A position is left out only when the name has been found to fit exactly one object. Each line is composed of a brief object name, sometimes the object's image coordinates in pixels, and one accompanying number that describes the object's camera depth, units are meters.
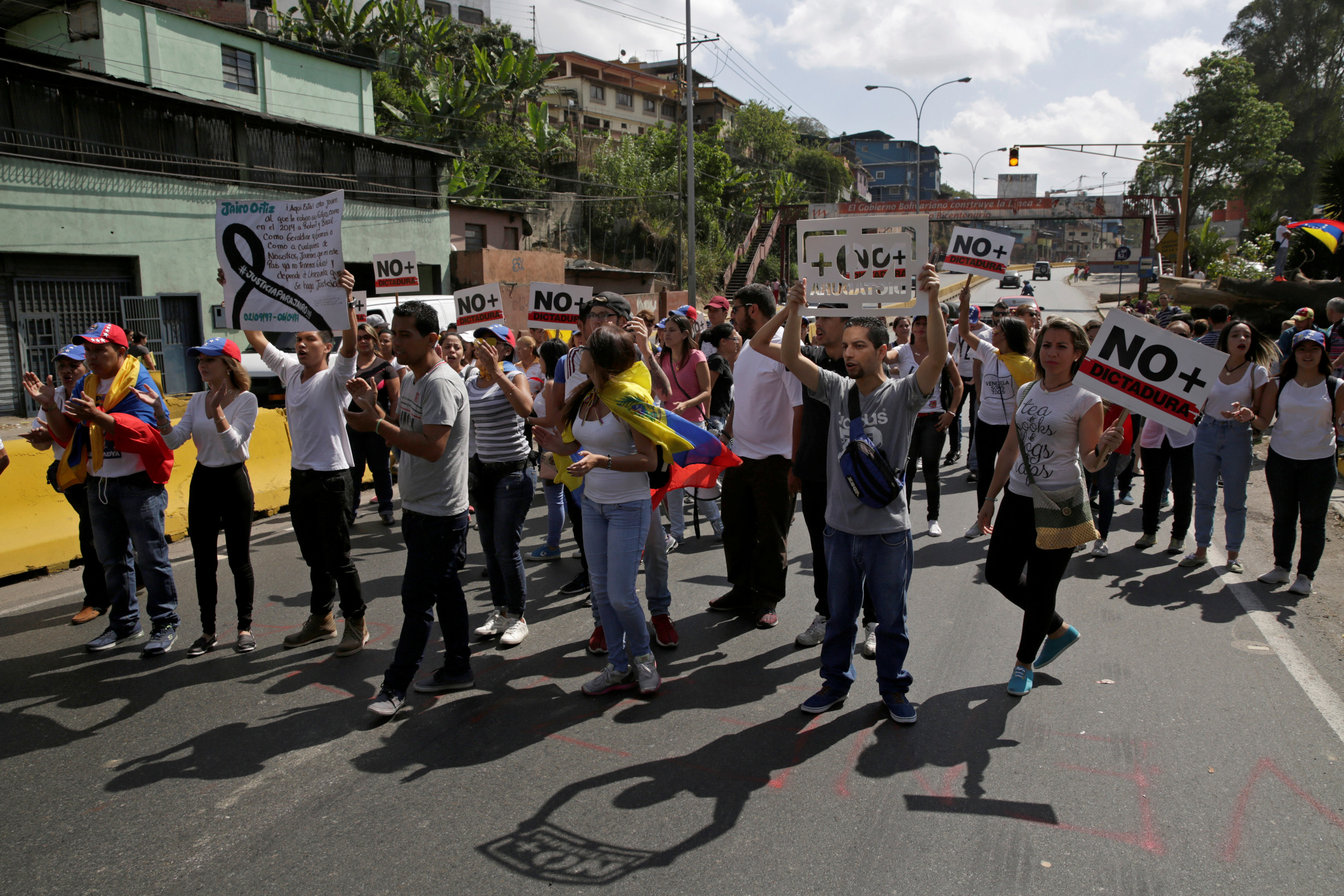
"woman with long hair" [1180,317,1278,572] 6.65
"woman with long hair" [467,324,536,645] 5.47
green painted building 19.16
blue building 116.25
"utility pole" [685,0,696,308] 26.81
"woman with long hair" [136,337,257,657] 5.29
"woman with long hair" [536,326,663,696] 4.33
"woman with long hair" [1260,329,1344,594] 6.10
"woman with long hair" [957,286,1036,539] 7.08
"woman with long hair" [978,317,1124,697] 4.47
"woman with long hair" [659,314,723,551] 7.00
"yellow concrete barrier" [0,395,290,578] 7.13
